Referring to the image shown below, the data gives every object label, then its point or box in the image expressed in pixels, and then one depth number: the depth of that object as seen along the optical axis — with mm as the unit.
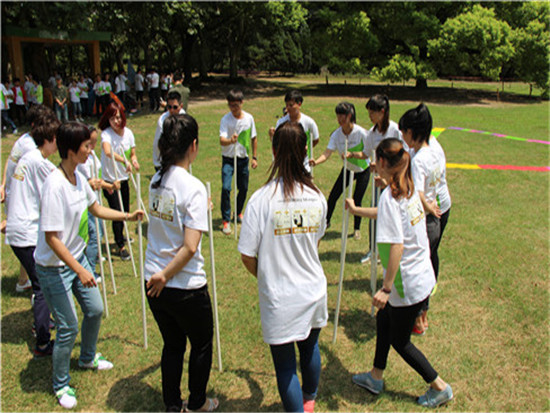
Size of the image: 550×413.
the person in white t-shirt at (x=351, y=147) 6023
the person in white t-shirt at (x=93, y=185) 4492
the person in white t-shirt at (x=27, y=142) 4000
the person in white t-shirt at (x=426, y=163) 3895
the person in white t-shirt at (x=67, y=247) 3098
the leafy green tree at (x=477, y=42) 23344
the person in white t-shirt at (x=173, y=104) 6270
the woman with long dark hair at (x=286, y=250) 2701
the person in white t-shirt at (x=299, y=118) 6066
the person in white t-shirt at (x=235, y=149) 6742
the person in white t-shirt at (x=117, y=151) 5867
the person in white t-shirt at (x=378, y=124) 5383
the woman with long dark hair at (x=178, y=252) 2797
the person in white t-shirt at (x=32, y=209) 3979
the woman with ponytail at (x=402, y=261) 3062
